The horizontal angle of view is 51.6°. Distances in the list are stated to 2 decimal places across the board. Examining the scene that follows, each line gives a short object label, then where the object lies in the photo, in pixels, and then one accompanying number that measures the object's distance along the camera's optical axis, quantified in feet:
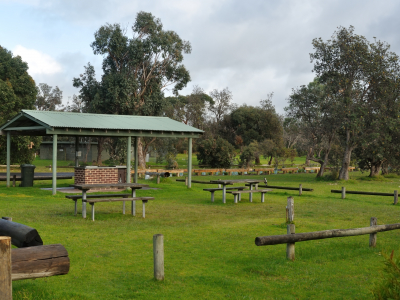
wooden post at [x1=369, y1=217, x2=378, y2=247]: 27.17
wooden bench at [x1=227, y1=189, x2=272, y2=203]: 51.76
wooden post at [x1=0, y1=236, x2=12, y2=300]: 10.50
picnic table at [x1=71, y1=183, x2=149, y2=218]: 37.40
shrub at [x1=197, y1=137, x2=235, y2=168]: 131.13
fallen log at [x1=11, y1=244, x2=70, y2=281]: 11.64
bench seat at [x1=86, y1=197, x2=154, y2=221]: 37.04
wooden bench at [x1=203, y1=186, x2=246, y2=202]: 54.47
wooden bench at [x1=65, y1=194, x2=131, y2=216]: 39.78
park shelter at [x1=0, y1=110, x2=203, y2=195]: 58.59
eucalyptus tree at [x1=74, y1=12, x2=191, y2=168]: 122.83
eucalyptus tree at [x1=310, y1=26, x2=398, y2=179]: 93.71
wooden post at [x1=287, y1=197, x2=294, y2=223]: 34.62
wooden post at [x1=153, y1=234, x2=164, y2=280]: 19.01
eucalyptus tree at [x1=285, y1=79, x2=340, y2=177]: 99.71
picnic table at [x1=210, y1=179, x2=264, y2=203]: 52.16
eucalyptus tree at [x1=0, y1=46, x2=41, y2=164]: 107.14
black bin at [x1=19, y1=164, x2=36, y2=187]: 65.16
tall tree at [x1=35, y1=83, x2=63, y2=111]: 228.84
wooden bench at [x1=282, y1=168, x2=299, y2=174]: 137.96
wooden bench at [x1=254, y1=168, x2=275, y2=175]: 131.25
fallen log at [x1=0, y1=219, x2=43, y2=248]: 13.75
